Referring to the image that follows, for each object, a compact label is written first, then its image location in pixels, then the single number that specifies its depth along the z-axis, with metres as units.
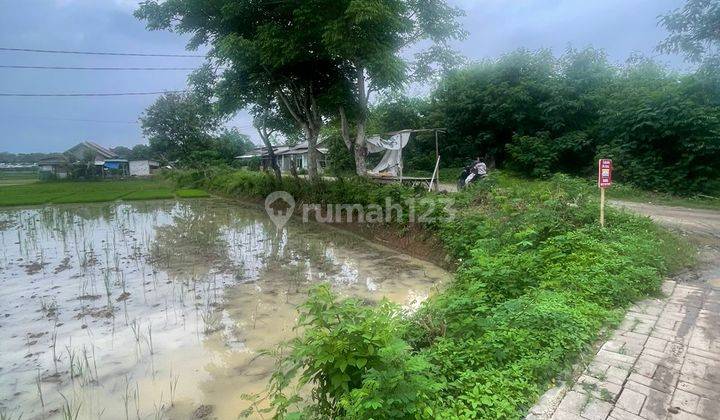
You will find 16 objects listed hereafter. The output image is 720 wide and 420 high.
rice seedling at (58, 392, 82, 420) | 2.82
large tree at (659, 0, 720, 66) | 9.41
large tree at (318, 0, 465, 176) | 8.85
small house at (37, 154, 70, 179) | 32.09
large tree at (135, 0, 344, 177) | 9.98
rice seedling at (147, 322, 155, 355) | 3.92
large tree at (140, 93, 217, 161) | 34.78
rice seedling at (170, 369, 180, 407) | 3.13
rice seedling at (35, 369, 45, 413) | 3.09
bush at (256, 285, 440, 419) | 1.99
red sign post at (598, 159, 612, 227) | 5.42
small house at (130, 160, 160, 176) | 43.47
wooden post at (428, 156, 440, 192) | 11.48
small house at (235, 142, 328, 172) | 30.93
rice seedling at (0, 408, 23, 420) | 2.91
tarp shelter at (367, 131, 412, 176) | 14.22
